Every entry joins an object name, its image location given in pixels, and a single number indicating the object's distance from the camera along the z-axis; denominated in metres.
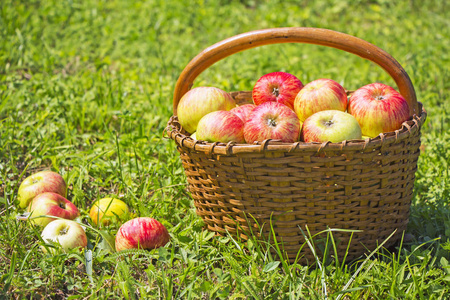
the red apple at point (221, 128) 2.04
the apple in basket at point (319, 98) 2.16
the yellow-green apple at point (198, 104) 2.28
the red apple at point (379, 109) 2.03
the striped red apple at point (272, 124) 1.95
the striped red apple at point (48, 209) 2.17
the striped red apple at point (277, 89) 2.40
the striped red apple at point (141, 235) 1.99
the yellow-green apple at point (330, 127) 1.89
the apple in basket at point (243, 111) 2.24
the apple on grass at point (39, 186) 2.35
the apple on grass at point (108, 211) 2.23
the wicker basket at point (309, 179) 1.78
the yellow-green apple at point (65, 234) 2.00
